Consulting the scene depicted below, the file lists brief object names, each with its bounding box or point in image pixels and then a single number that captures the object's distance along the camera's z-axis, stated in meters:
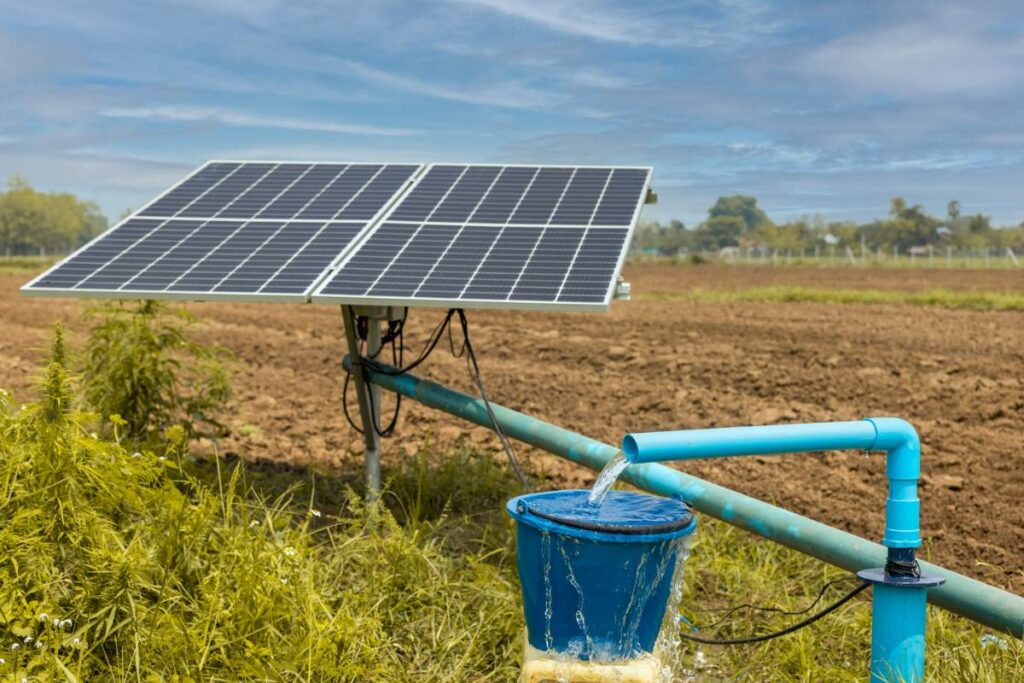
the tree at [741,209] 161.93
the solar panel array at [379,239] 6.06
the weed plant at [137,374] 7.16
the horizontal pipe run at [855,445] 3.96
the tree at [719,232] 132.75
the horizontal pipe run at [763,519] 4.18
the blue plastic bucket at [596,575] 3.57
